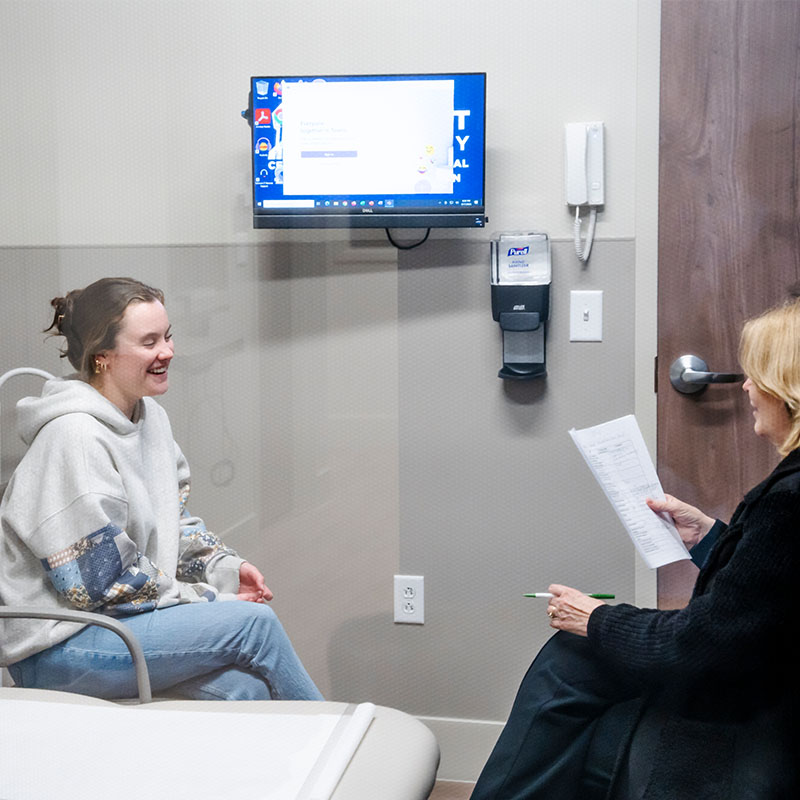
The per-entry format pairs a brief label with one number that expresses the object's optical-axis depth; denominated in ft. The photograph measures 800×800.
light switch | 7.05
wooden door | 6.62
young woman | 5.35
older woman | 4.40
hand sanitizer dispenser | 6.95
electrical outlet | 7.52
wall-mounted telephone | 6.81
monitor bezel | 6.84
